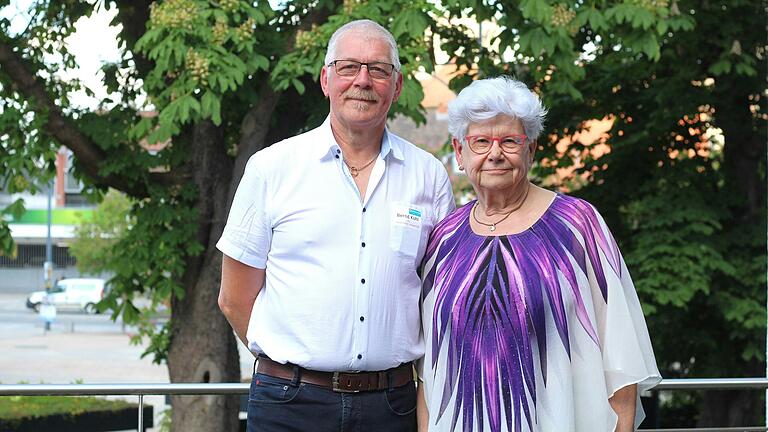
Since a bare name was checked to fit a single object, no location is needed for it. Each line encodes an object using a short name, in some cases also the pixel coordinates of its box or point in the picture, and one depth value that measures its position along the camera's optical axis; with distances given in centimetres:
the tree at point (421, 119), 742
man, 284
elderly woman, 256
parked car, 4781
